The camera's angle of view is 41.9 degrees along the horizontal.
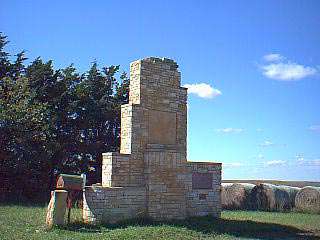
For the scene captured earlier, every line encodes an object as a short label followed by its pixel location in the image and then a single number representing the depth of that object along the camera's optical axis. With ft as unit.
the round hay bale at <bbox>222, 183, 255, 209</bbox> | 76.95
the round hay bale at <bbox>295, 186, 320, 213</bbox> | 71.05
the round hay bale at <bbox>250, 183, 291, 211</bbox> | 75.05
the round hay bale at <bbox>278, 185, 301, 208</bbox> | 75.51
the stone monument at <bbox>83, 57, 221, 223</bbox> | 47.39
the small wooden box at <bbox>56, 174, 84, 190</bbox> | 44.73
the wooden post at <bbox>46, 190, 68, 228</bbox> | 42.96
